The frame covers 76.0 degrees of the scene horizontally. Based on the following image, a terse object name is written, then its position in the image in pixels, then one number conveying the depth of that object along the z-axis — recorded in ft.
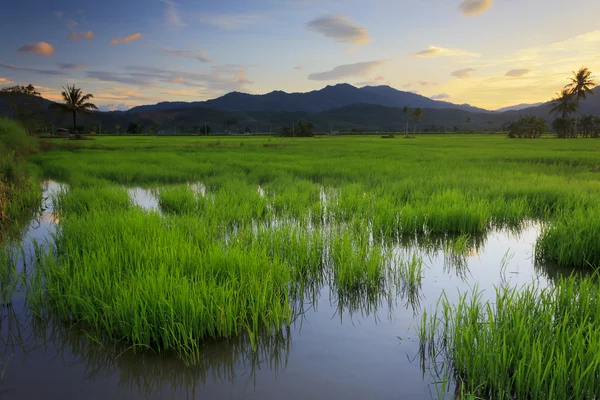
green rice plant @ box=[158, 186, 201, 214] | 26.76
